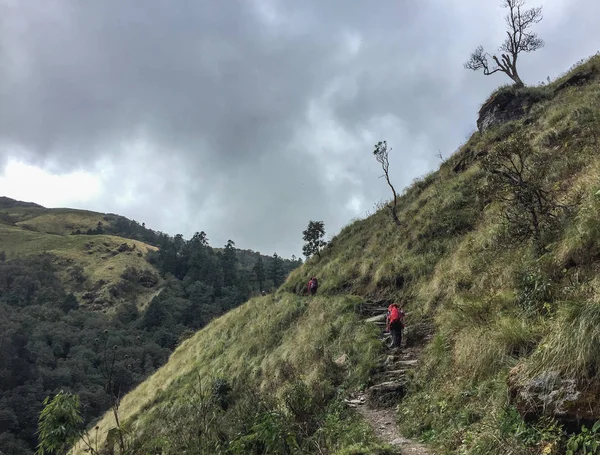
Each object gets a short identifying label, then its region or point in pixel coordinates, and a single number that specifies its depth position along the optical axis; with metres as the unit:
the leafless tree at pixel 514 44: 25.77
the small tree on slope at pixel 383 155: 20.83
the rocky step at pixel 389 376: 8.48
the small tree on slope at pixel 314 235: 25.34
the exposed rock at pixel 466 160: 18.93
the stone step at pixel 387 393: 7.89
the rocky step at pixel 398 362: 8.82
